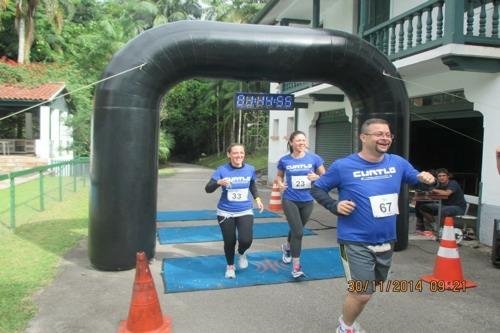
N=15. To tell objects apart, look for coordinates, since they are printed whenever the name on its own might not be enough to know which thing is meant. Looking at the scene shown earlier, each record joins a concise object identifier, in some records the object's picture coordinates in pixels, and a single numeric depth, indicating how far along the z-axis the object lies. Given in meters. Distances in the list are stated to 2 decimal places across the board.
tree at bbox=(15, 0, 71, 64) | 23.95
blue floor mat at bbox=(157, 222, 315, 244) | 7.68
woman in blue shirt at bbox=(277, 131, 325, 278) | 5.52
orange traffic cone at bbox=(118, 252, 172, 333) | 3.81
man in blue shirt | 3.46
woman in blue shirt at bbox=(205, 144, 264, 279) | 5.42
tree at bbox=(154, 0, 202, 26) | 36.38
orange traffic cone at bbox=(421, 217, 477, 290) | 5.26
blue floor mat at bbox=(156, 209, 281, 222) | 9.77
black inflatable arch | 5.75
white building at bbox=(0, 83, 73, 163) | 20.61
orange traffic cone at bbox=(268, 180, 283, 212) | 11.11
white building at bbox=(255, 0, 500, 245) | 7.30
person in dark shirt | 7.71
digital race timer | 8.27
